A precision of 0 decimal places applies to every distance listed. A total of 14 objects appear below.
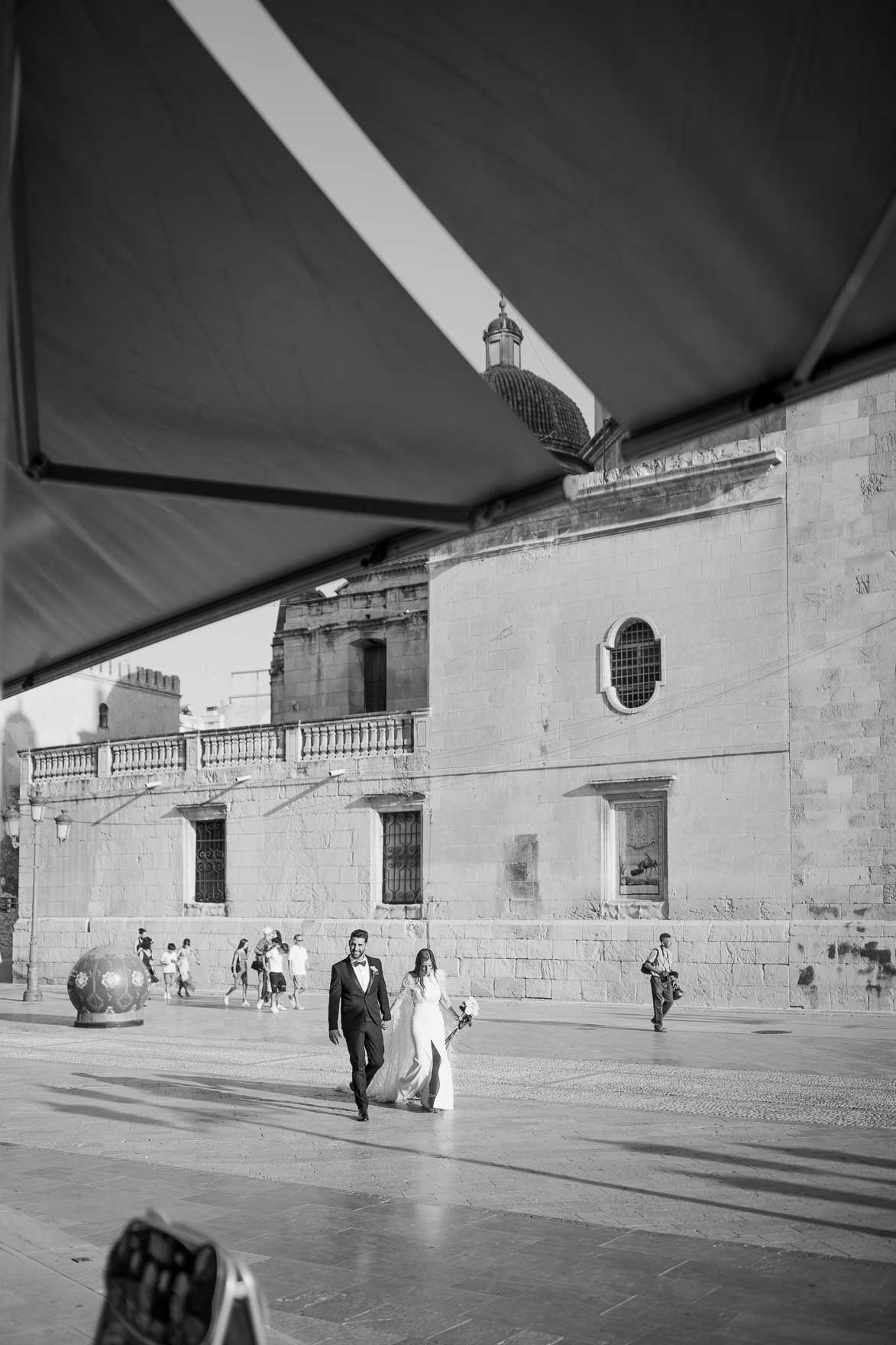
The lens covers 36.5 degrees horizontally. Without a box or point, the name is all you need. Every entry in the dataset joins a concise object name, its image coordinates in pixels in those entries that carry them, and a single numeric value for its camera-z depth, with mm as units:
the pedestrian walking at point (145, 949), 30422
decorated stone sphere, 22094
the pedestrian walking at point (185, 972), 29219
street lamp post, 28297
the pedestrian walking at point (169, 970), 29141
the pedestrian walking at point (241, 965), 27500
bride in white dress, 12734
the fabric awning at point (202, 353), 4023
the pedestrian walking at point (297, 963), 26391
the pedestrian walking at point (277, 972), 25906
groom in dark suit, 12180
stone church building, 24500
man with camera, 20750
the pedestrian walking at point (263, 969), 26297
